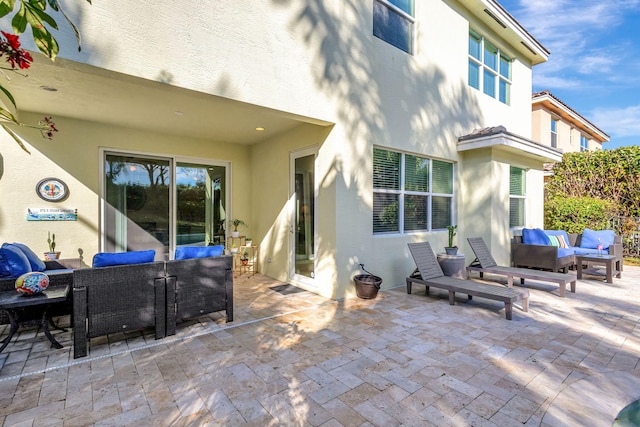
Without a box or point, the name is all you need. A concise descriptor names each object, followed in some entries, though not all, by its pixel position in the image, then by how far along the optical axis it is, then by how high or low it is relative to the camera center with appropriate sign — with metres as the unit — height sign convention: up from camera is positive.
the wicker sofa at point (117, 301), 3.27 -0.99
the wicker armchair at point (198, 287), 3.86 -0.98
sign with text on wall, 5.28 -0.04
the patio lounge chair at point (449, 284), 4.56 -1.18
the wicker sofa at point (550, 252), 7.08 -0.95
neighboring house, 14.47 +4.67
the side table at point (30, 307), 3.11 -0.95
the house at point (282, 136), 3.98 +1.54
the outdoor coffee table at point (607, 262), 6.62 -1.07
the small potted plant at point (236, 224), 7.36 -0.30
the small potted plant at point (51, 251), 5.19 -0.67
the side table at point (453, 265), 6.19 -1.04
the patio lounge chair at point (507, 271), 5.47 -1.11
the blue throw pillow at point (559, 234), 8.45 -0.57
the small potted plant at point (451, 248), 6.52 -0.74
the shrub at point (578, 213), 10.07 -0.02
